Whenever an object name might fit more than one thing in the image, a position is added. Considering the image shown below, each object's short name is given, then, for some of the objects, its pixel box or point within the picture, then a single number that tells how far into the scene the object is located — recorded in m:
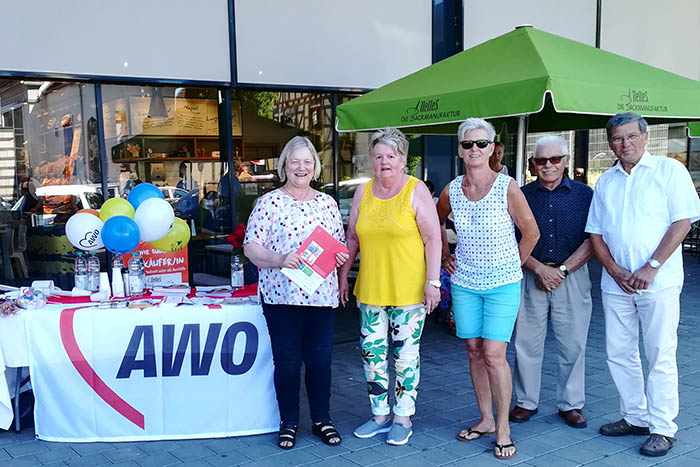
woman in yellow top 3.67
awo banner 3.89
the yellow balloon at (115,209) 4.42
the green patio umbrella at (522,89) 4.25
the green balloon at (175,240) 4.95
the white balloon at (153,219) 4.40
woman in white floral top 3.69
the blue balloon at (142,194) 4.80
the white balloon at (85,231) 4.30
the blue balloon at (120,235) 4.16
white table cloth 3.86
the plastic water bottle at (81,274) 4.45
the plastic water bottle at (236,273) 4.59
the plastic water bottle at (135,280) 4.39
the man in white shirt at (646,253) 3.59
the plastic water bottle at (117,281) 4.28
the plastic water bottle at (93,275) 4.47
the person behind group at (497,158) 6.09
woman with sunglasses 3.63
